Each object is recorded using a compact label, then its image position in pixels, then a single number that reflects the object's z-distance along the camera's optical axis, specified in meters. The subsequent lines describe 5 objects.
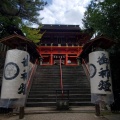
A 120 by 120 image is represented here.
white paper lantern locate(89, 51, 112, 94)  6.52
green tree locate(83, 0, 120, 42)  7.48
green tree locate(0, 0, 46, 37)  11.44
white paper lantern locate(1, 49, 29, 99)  6.12
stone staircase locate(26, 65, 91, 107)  9.09
